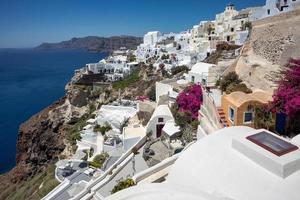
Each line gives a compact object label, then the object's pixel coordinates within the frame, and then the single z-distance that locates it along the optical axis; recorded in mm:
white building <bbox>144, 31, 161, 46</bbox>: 62673
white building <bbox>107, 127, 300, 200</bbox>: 4121
